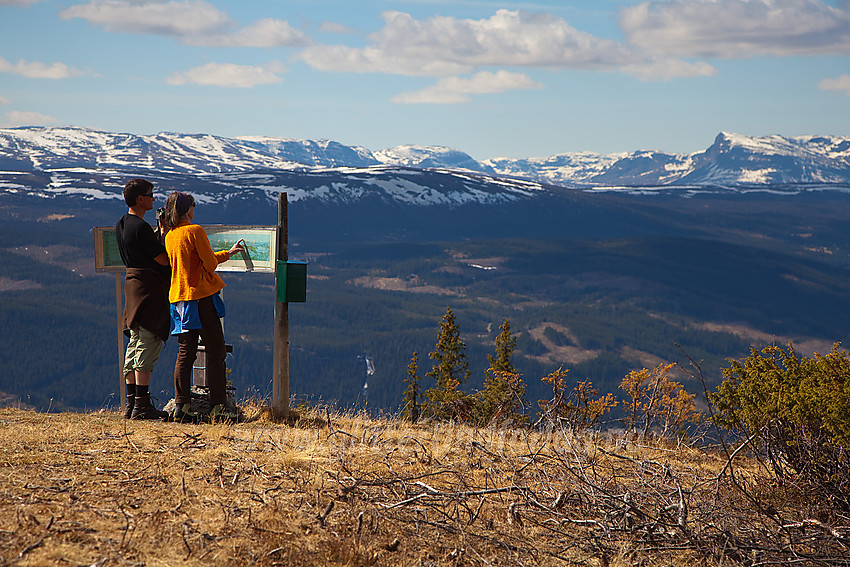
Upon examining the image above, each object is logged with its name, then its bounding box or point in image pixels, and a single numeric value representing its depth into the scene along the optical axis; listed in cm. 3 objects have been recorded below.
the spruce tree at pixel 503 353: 3578
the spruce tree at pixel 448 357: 3547
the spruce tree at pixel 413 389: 3394
